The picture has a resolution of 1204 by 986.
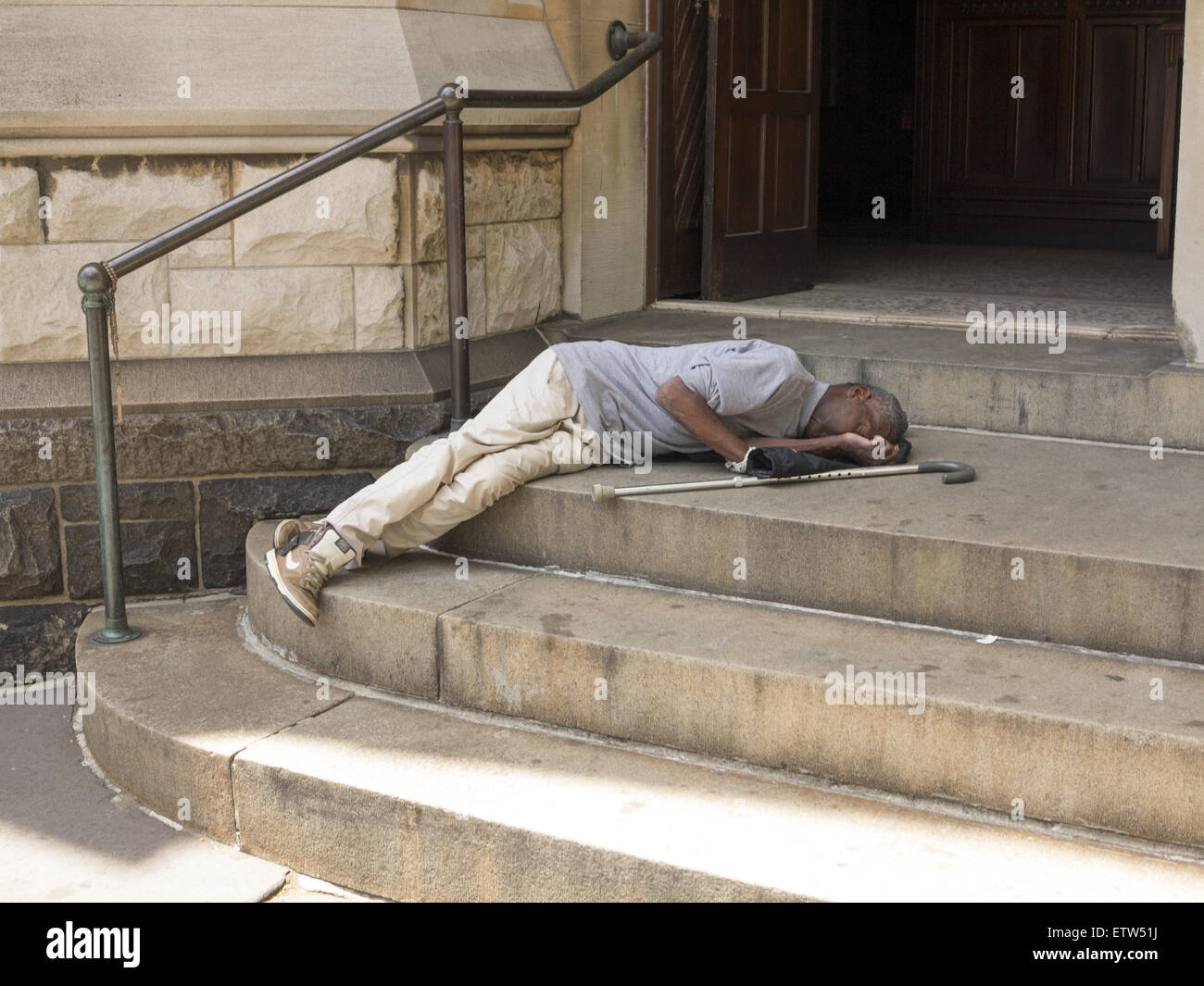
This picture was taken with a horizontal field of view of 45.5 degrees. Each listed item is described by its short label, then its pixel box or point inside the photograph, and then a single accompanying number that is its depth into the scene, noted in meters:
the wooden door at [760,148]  5.96
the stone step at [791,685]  2.83
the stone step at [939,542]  3.23
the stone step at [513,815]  2.71
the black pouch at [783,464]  3.83
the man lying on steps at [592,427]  3.84
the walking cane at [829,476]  3.78
